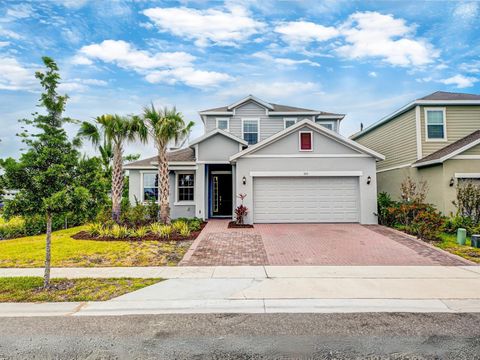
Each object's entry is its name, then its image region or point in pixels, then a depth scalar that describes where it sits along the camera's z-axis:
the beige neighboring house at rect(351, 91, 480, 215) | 13.19
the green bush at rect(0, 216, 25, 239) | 14.48
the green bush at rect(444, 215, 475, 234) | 11.87
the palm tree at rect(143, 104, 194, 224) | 13.00
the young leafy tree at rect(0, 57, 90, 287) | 5.94
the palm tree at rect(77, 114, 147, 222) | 13.88
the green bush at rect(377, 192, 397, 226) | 13.87
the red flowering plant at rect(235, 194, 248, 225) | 14.12
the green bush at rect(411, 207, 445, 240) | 10.95
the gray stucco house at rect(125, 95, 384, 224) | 14.65
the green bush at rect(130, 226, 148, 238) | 11.77
